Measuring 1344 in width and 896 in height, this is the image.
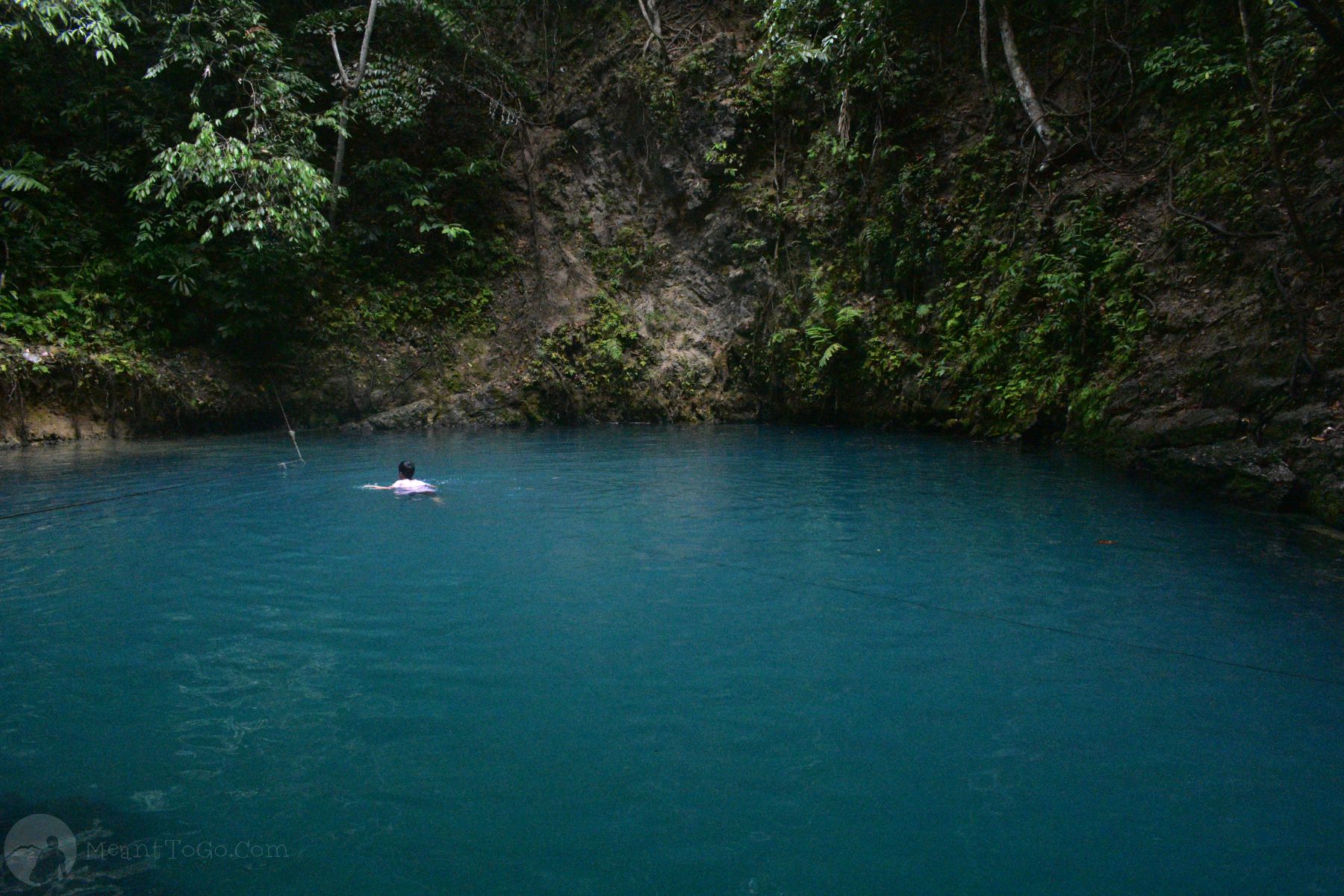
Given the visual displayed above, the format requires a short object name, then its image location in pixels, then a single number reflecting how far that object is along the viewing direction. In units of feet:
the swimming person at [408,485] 26.30
